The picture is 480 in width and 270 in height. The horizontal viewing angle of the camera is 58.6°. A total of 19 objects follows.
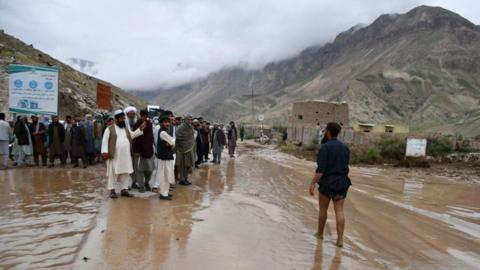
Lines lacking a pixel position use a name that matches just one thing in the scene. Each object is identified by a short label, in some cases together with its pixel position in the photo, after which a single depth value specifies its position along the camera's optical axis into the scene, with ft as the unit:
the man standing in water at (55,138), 37.88
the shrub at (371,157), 63.57
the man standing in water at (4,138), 35.94
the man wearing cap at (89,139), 38.98
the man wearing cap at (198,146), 43.75
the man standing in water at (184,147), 30.76
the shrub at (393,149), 65.62
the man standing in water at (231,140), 60.17
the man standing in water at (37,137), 37.99
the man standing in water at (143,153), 26.22
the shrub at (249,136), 138.72
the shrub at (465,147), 71.87
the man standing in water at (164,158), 25.39
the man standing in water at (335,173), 18.47
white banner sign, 38.73
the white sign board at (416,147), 62.69
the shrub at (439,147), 69.73
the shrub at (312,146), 81.21
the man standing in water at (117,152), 24.34
